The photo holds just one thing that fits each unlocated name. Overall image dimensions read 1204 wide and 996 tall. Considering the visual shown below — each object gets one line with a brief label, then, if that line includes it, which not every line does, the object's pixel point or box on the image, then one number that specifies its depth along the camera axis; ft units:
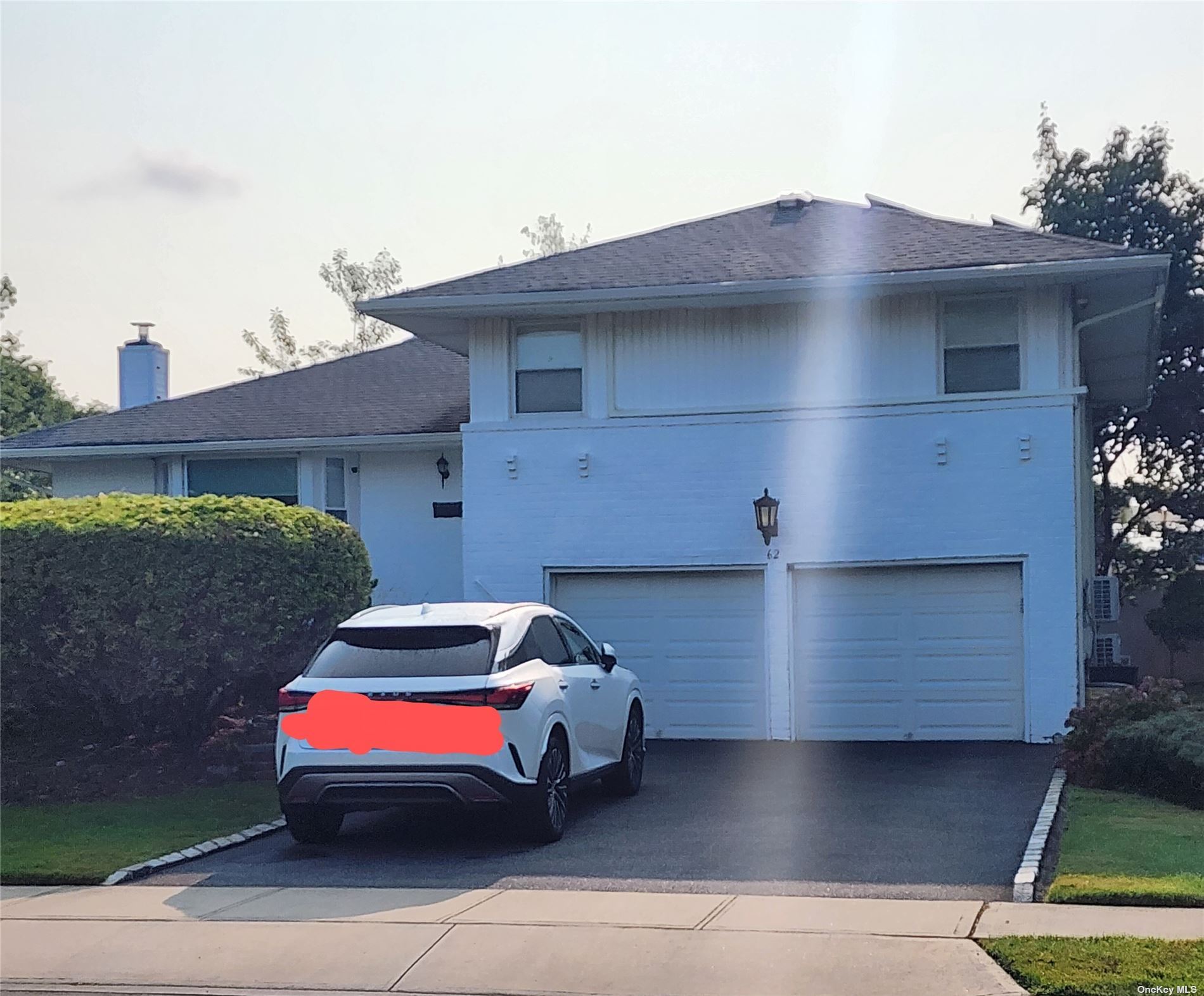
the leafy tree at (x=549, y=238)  148.25
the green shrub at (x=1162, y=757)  37.01
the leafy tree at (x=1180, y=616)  84.79
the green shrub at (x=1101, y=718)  41.32
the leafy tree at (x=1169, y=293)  91.30
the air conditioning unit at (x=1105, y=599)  72.13
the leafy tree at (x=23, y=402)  150.30
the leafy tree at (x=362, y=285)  152.15
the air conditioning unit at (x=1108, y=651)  74.69
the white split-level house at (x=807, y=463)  52.65
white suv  31.45
